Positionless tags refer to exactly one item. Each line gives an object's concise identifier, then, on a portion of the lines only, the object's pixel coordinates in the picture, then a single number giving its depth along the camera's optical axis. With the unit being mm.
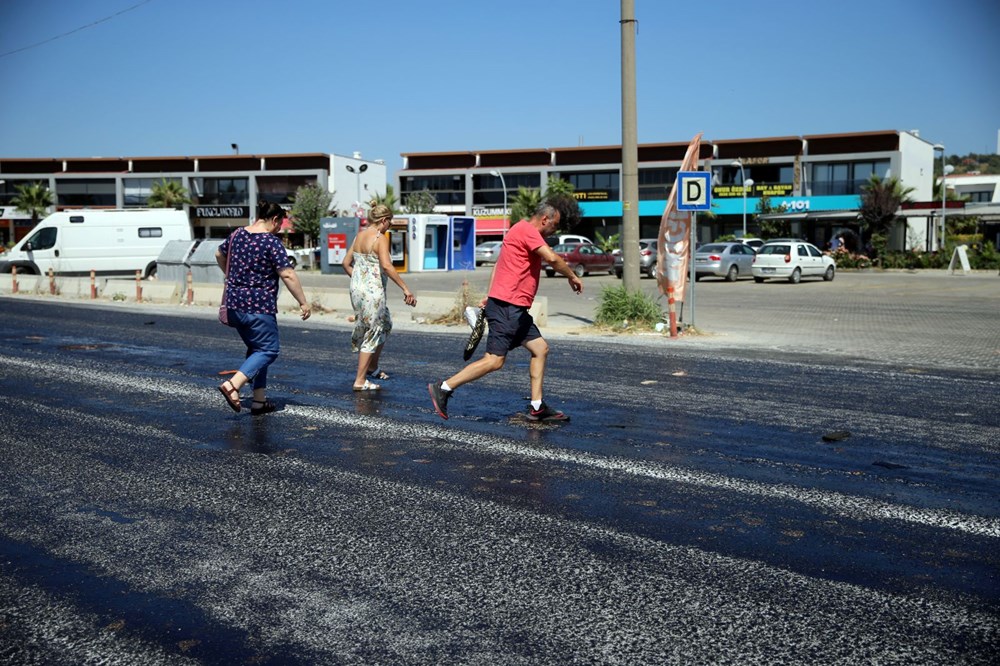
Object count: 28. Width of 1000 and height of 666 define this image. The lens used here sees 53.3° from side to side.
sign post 14961
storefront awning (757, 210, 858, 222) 60219
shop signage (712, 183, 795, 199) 71188
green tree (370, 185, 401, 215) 71962
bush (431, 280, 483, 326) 17391
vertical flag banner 15781
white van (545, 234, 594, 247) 49812
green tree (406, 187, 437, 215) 70362
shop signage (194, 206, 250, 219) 83500
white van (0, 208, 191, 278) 33312
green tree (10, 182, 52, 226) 80188
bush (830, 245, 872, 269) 48156
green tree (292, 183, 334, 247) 66688
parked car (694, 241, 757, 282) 37875
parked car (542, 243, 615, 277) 42094
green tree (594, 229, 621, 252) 56938
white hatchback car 37062
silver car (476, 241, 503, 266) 57062
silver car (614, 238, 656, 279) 39688
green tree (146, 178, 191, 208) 80000
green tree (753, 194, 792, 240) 62781
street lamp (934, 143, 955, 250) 54822
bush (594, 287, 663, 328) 16531
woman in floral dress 9133
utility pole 16719
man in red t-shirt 7492
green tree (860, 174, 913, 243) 57812
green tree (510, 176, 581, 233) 72938
